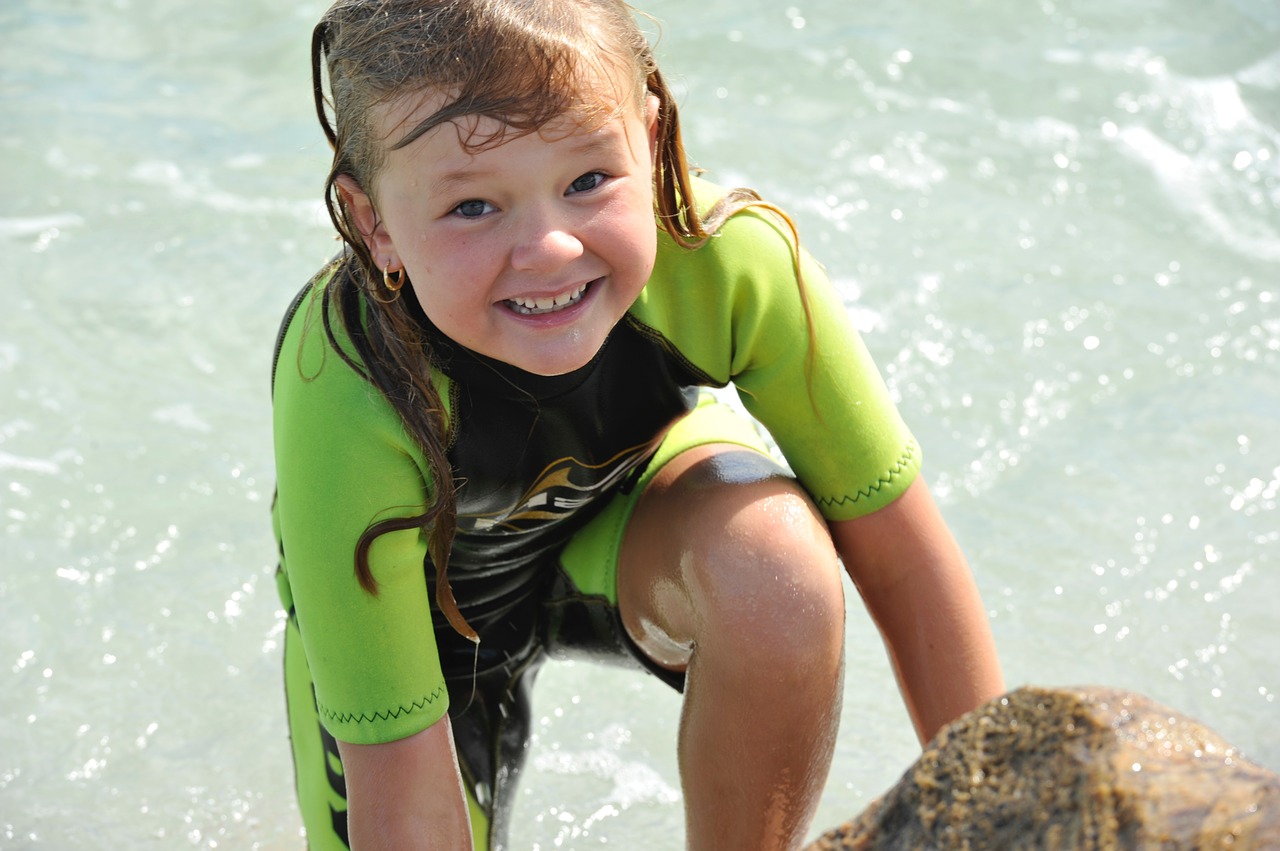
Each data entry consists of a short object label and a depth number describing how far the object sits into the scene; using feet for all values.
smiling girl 6.37
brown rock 5.67
